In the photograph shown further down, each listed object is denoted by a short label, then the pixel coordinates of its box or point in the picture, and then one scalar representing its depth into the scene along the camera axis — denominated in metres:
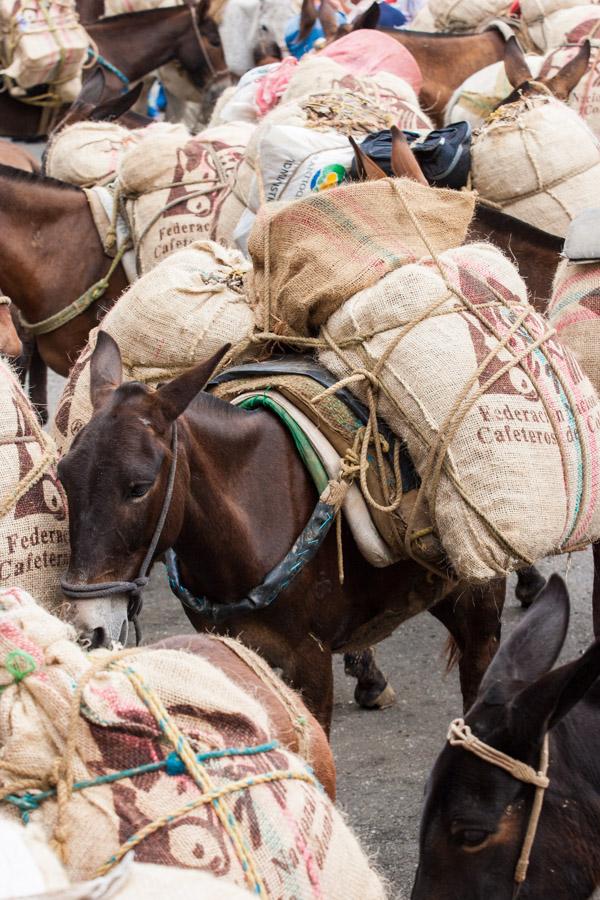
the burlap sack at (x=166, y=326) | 3.96
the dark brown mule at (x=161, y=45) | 10.31
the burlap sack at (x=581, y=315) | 4.30
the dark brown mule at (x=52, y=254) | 6.05
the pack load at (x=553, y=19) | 7.81
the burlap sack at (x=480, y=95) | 6.92
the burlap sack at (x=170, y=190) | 5.78
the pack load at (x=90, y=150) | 6.50
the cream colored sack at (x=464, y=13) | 9.52
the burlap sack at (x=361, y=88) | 5.91
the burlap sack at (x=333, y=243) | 3.76
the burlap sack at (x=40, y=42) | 8.66
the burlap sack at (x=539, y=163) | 5.32
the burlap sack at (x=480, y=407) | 3.45
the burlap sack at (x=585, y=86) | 6.70
